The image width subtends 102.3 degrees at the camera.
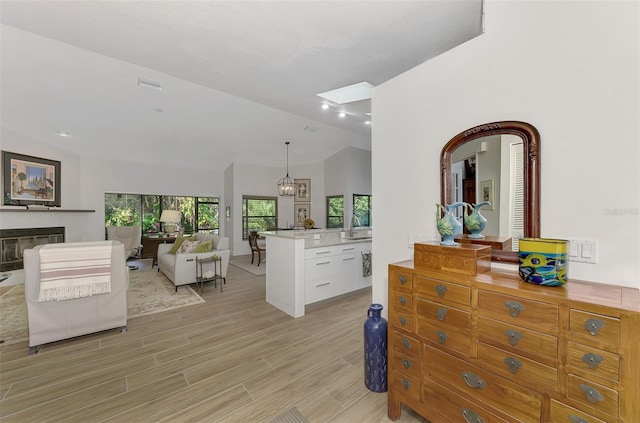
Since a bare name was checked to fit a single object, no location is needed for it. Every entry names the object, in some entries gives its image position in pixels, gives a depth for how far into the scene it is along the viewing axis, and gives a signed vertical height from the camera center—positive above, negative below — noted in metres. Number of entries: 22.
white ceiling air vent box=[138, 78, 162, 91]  3.89 +1.95
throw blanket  2.50 -0.61
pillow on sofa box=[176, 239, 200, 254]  4.73 -0.67
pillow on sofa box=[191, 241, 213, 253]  4.64 -0.67
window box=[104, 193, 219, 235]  7.05 +0.01
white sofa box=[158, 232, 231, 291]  4.41 -0.95
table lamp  6.63 -0.15
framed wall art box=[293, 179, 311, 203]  9.10 +0.74
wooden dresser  0.99 -0.66
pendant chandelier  6.92 +0.60
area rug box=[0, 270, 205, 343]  3.01 -1.36
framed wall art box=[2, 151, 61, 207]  4.90 +0.62
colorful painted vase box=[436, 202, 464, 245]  1.63 -0.11
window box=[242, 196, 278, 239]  8.45 -0.13
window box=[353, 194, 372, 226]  8.27 +0.06
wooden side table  4.45 -1.12
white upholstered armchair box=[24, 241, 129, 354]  2.49 -1.04
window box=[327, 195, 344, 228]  8.36 -0.04
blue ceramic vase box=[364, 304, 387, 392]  2.00 -1.10
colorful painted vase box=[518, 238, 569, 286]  1.25 -0.26
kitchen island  3.42 -0.82
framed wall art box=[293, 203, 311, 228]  9.16 -0.11
